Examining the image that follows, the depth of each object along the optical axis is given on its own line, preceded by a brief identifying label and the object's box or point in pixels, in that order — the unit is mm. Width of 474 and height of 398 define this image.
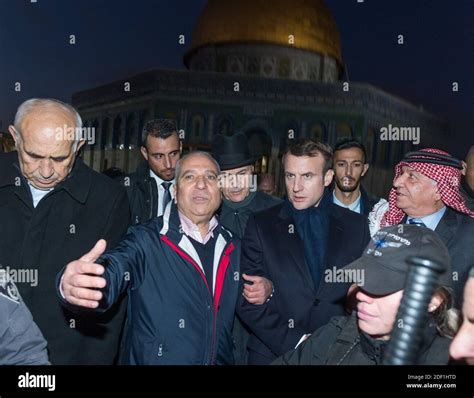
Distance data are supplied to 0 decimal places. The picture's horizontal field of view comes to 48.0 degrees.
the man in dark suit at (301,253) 2584
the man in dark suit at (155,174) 2984
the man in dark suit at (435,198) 2541
